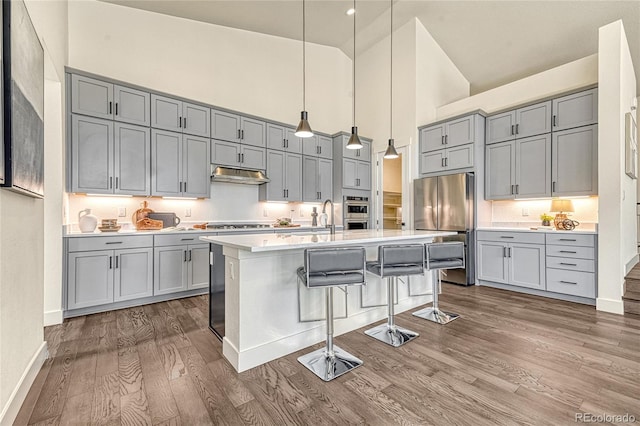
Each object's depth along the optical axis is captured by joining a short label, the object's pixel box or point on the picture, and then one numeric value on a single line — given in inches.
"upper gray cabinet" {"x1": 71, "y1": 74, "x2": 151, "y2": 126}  133.1
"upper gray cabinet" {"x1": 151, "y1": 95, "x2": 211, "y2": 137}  154.7
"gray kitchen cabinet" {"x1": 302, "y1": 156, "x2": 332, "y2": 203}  218.7
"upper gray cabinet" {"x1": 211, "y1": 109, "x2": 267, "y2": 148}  175.9
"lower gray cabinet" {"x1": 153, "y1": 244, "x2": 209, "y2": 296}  145.3
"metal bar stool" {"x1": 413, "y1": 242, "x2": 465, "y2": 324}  111.0
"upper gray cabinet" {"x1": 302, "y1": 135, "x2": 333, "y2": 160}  218.2
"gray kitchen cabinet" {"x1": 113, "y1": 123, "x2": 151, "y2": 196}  143.6
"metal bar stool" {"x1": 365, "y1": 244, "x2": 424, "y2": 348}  98.2
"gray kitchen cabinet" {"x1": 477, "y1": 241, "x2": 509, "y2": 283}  171.5
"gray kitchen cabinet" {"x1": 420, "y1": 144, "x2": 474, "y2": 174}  186.1
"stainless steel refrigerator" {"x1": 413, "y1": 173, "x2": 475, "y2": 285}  178.9
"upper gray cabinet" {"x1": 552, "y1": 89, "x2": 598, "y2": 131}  148.7
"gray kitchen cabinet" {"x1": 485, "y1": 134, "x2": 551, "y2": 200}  166.1
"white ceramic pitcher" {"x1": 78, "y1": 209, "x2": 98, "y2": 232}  134.3
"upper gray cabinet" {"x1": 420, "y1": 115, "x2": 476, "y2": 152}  185.5
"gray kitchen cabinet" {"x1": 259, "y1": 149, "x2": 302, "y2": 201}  201.0
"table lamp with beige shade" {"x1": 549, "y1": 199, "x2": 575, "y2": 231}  158.9
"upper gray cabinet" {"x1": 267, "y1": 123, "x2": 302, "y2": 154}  200.1
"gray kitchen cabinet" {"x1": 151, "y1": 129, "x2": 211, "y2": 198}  155.3
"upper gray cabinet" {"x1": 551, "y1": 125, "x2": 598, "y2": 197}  149.5
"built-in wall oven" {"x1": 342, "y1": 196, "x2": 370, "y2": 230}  226.7
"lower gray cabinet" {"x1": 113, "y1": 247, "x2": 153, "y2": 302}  133.8
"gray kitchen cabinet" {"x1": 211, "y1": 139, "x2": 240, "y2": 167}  175.3
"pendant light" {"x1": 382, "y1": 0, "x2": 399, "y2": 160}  223.8
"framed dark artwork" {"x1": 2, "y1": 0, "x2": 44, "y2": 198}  60.2
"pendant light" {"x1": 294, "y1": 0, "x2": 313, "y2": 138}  115.5
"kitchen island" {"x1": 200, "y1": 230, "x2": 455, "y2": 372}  84.4
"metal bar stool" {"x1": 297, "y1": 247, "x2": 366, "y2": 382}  81.7
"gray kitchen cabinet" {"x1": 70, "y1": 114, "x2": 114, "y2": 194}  132.4
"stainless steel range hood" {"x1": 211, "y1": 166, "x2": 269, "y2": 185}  175.0
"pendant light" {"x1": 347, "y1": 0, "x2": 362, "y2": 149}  131.9
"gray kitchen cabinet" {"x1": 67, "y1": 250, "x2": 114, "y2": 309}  123.5
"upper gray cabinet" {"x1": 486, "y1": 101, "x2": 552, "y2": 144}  165.3
